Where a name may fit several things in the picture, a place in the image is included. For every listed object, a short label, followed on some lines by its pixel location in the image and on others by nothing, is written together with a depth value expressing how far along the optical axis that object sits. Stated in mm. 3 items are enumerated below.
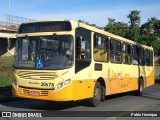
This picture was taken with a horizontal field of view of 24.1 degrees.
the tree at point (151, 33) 63319
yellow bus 11602
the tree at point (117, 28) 67312
